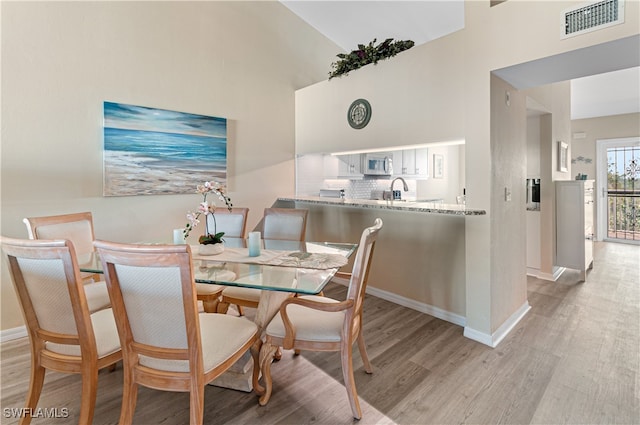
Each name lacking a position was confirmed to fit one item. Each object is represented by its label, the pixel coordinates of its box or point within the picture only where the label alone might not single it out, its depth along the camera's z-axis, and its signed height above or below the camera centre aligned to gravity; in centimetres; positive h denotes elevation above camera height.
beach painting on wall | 301 +64
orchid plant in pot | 224 -19
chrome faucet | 558 +27
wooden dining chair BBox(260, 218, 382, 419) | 169 -65
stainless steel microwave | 498 +75
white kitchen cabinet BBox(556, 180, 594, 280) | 397 -20
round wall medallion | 348 +109
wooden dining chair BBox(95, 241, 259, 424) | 123 -46
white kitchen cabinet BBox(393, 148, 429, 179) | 564 +86
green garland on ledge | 322 +167
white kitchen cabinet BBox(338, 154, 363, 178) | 485 +70
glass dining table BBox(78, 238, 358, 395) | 172 -36
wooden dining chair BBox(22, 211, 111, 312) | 216 -16
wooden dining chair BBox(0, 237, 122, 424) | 140 -50
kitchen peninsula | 287 -41
